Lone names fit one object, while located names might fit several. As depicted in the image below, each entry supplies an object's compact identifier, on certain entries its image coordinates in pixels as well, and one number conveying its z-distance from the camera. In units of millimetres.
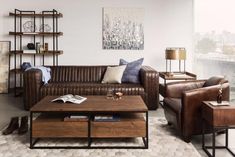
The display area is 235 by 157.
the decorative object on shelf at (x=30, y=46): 6672
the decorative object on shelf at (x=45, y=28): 6836
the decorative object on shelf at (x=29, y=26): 6828
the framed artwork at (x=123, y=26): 6781
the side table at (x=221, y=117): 2945
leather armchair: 3410
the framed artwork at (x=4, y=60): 6875
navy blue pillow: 5547
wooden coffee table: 3283
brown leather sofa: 5082
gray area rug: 3098
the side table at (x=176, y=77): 5664
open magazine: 3666
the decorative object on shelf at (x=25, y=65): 6316
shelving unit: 6672
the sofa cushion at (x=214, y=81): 3808
